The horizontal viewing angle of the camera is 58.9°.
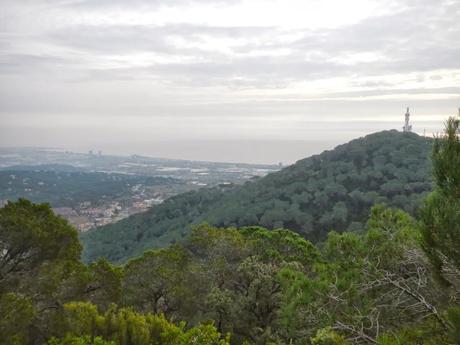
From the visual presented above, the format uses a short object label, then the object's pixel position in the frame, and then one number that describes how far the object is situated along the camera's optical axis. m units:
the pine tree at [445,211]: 3.71
